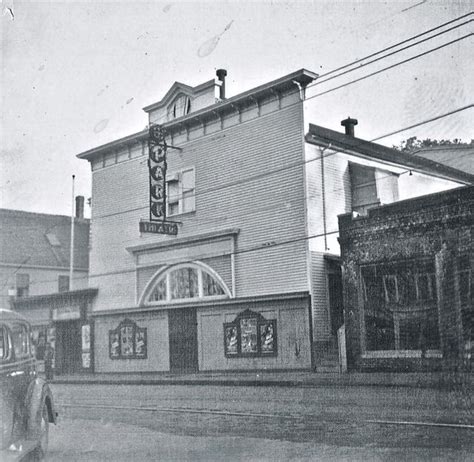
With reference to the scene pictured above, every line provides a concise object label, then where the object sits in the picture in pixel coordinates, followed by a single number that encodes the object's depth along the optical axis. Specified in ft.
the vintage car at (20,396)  23.39
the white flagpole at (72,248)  102.44
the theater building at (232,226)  67.15
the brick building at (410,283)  53.52
